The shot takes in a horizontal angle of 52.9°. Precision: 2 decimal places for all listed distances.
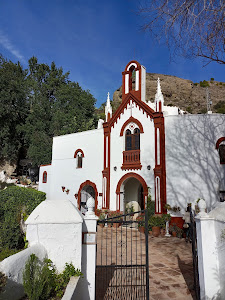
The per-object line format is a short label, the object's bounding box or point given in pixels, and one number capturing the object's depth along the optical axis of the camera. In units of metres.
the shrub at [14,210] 6.32
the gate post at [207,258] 4.16
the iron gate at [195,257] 4.63
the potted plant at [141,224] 12.51
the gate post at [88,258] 4.30
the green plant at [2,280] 3.06
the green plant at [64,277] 3.87
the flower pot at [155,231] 11.99
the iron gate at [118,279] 5.08
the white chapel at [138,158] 12.74
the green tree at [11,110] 25.80
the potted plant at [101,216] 14.19
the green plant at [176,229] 11.84
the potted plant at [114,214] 14.18
